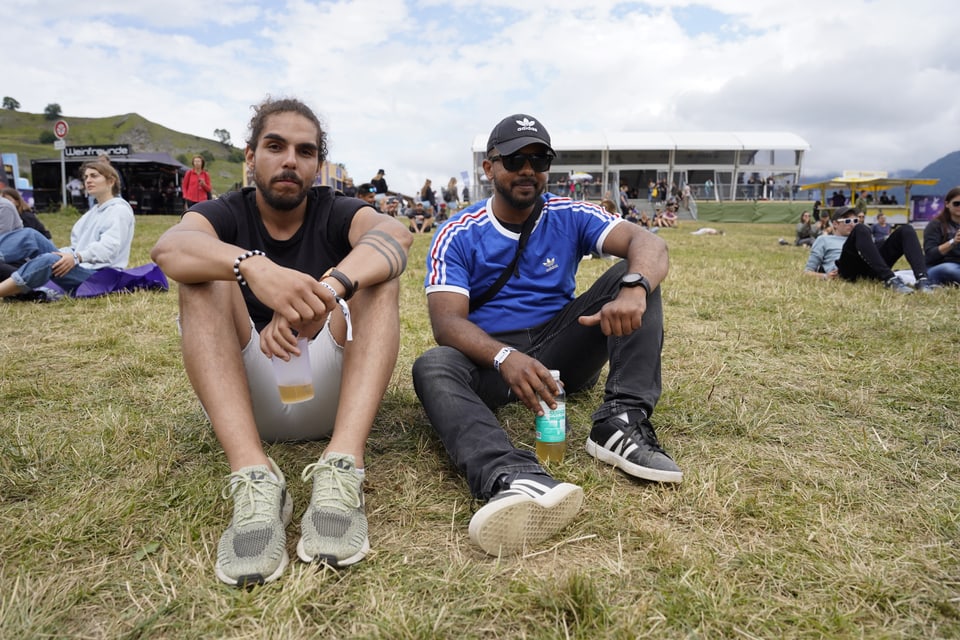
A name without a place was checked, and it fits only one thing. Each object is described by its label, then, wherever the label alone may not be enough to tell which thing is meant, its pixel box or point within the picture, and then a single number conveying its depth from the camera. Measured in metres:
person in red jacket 14.76
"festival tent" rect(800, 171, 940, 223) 24.95
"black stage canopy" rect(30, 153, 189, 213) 25.70
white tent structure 53.59
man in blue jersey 2.25
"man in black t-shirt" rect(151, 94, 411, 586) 1.97
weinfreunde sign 31.55
